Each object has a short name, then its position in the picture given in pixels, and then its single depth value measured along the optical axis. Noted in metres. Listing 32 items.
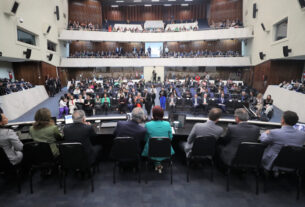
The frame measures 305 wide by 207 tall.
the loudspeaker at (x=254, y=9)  14.40
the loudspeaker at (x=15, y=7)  9.08
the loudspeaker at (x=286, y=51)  9.99
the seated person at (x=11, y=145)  2.53
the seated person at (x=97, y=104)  8.47
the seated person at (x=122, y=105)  8.57
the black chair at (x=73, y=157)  2.55
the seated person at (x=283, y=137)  2.52
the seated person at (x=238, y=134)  2.67
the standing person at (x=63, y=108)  7.58
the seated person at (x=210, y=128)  2.85
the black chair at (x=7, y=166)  2.50
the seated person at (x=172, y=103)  8.62
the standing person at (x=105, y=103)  8.47
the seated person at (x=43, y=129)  2.73
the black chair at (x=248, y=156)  2.53
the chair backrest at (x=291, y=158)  2.40
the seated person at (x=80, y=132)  2.68
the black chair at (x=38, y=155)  2.62
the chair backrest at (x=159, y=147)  2.74
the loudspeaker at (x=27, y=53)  10.61
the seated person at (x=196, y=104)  8.50
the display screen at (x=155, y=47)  20.73
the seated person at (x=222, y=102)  8.35
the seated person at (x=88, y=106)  8.02
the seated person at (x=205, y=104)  8.50
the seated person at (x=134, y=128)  2.86
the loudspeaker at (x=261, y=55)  13.30
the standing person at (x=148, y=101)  8.43
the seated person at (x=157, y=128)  2.92
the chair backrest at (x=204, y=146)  2.76
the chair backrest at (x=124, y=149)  2.71
